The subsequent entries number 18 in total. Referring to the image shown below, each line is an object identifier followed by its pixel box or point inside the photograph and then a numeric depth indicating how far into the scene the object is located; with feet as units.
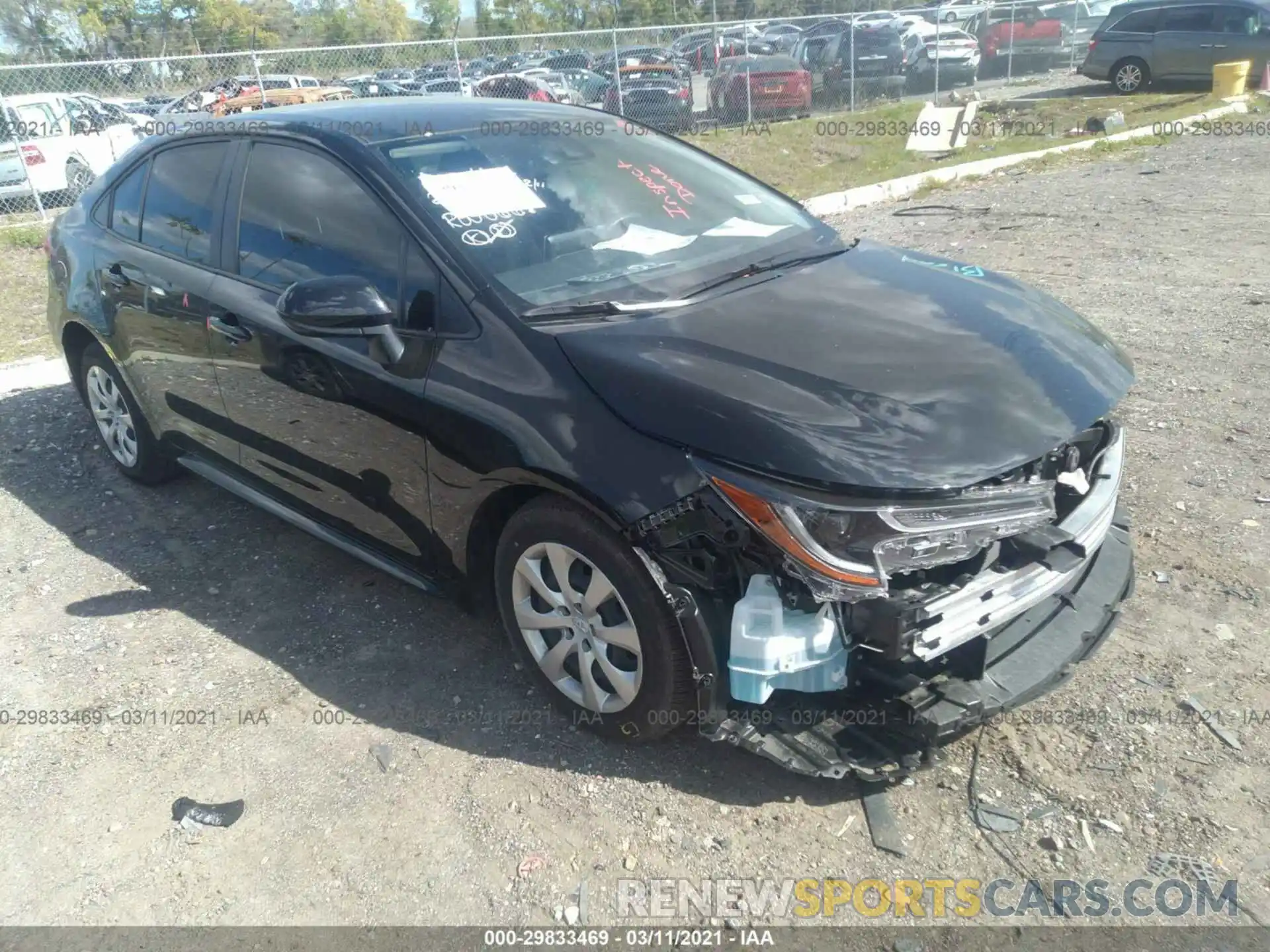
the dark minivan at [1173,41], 62.44
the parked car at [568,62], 58.59
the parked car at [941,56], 68.85
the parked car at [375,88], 59.71
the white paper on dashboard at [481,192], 10.62
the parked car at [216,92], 50.75
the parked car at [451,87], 55.36
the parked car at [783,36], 65.10
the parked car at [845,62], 64.03
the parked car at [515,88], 57.06
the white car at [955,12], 72.64
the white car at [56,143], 39.93
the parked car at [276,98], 52.44
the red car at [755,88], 58.13
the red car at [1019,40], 79.00
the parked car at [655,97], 56.80
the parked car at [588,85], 57.72
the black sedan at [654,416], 8.08
